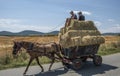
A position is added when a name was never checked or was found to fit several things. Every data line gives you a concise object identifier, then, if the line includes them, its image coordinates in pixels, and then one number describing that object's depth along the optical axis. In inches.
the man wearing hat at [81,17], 259.1
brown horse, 213.2
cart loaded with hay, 235.8
